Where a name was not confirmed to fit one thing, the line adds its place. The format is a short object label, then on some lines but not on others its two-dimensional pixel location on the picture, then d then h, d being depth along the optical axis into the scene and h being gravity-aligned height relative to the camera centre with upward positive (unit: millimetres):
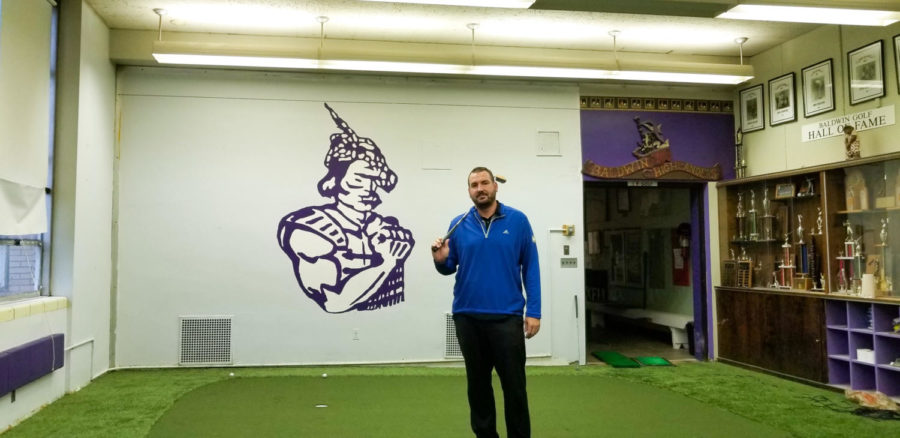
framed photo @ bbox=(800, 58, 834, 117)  5855 +1516
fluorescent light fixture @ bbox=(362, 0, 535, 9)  4348 +1733
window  4527 -77
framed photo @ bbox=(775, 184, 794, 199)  6258 +569
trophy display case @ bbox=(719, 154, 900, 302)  5203 +177
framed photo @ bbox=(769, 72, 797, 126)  6316 +1509
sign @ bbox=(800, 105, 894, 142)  5320 +1116
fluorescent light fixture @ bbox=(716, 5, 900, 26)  4605 +1737
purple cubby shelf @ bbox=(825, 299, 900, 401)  5117 -814
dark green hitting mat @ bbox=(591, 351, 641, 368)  6586 -1194
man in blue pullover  3148 -237
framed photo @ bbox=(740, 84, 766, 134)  6765 +1510
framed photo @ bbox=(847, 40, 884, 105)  5359 +1521
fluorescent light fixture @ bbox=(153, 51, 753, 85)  5559 +1685
